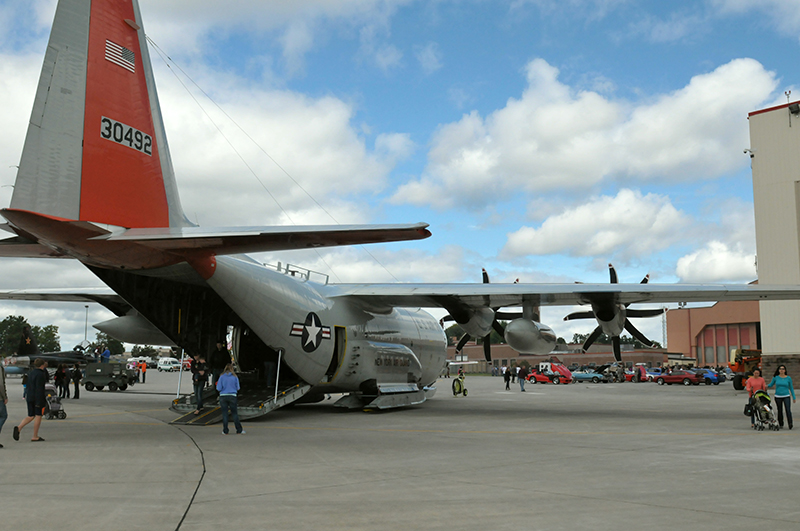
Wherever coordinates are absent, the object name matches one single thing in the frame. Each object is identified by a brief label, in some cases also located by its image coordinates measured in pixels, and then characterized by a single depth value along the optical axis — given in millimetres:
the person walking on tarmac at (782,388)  13898
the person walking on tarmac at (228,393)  12922
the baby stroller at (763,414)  13789
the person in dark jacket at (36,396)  11344
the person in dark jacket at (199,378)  15656
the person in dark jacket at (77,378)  22312
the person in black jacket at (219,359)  16734
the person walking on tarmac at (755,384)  14355
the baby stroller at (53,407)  15586
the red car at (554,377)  45312
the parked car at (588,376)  47894
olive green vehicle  27422
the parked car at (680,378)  41344
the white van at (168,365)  77750
